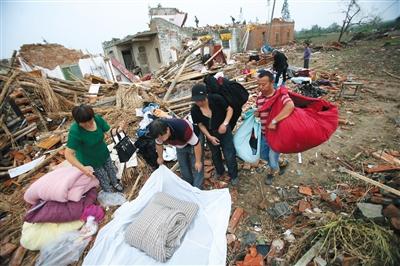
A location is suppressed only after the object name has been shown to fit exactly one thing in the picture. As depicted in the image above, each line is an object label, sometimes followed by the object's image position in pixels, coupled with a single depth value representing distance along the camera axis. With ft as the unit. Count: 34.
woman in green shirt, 7.70
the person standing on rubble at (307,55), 32.84
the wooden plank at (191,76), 23.81
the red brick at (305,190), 9.73
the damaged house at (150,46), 55.16
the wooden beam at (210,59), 29.94
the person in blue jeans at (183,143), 6.92
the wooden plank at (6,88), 15.26
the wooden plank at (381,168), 10.14
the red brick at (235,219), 8.55
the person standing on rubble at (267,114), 7.59
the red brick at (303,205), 8.81
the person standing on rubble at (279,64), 21.23
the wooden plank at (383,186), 7.49
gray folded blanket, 7.12
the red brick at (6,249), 8.60
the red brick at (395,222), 6.30
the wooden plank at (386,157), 10.92
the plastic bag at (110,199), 10.54
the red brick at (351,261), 6.11
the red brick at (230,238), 8.07
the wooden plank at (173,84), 20.35
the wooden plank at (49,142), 14.80
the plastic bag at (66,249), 7.80
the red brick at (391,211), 6.68
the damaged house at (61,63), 47.52
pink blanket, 8.95
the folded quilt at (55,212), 8.77
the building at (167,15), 80.03
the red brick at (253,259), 7.13
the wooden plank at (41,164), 12.78
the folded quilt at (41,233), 8.53
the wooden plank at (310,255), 6.57
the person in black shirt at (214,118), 8.11
